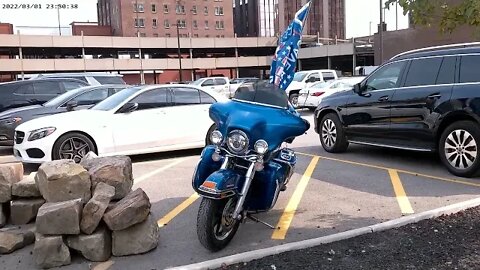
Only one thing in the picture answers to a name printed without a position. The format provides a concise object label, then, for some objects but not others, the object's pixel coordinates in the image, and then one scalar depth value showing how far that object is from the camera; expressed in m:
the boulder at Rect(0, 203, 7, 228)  5.19
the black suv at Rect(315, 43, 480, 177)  6.99
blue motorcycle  4.34
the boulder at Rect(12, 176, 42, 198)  5.10
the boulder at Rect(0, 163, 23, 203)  5.07
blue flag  6.07
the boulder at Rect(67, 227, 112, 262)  4.35
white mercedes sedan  8.45
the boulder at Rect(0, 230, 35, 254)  4.66
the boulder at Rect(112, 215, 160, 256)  4.49
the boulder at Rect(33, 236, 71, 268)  4.27
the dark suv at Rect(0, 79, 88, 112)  12.56
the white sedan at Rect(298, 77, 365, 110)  18.86
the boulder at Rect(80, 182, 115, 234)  4.32
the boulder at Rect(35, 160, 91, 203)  4.58
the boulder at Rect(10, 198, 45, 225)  5.18
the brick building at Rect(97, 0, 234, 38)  101.00
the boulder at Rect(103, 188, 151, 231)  4.37
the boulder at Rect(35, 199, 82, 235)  4.26
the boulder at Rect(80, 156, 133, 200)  4.88
